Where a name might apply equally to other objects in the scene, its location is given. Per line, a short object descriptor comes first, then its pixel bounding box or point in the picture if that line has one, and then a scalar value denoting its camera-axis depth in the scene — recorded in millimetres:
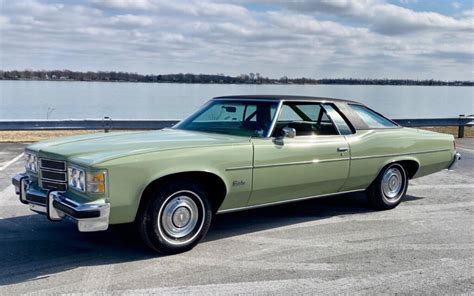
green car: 4344
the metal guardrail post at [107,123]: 13994
